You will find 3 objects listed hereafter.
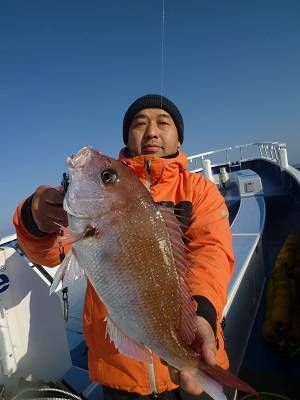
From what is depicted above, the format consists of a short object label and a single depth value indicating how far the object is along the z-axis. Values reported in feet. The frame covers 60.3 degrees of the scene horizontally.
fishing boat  2.13
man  1.60
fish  1.30
